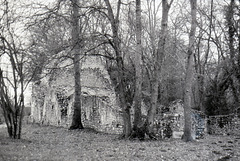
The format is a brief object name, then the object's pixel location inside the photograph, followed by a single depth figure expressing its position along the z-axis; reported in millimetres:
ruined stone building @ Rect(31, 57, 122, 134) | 20016
